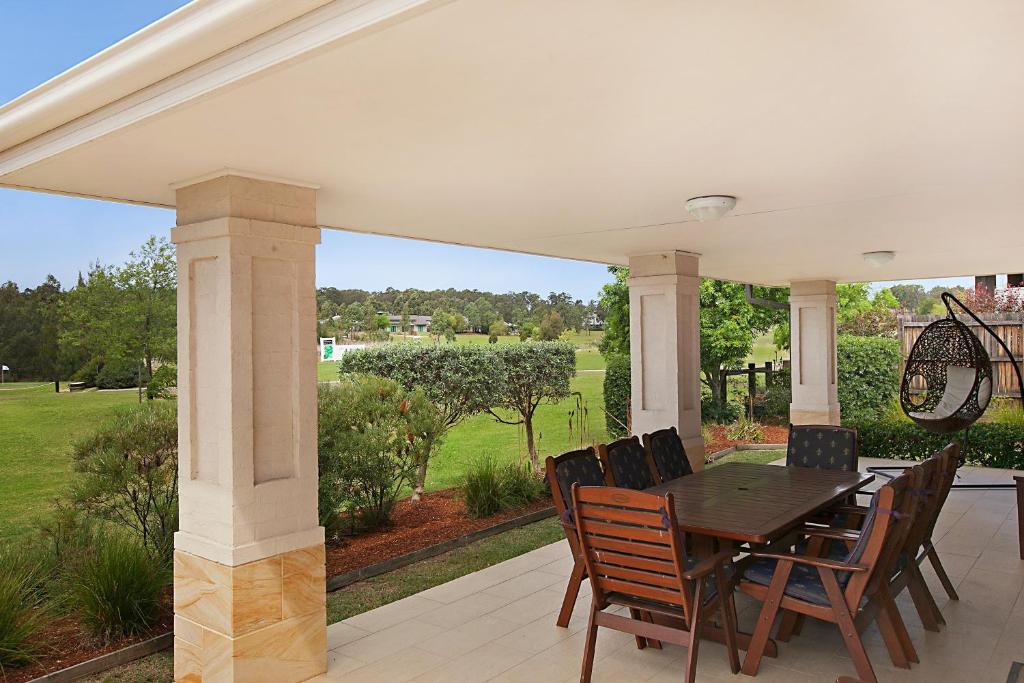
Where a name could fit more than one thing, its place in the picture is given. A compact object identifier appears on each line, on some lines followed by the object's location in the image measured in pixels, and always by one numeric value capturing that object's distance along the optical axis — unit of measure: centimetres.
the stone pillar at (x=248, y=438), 323
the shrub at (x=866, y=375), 1202
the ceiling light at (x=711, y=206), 392
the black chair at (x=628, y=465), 452
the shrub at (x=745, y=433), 1151
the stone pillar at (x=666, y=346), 629
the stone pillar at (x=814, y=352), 975
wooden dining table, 352
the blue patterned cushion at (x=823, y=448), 540
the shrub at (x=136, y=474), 473
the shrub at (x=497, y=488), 691
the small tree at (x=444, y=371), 923
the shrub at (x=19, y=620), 351
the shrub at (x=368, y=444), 589
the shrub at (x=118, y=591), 386
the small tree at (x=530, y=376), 923
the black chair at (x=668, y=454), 509
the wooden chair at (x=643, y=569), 304
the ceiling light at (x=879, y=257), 654
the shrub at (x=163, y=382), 685
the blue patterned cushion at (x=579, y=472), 398
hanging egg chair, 772
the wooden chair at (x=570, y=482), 387
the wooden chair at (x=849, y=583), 304
